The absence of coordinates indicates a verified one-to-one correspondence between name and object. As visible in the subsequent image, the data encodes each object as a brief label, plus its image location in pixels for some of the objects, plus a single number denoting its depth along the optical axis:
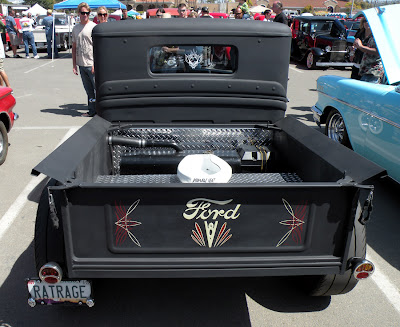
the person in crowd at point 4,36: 17.75
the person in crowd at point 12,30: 15.88
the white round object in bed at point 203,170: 2.45
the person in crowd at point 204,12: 10.45
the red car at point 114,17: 15.05
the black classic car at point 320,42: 13.67
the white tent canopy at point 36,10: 26.82
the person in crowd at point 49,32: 16.50
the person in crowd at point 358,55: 6.65
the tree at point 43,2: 84.64
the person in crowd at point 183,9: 8.67
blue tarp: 15.92
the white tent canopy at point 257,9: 30.75
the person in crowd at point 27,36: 16.03
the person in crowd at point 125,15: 13.93
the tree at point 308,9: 70.76
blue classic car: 3.88
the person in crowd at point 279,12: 9.27
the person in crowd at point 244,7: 11.84
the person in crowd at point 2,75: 7.54
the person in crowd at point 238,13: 10.77
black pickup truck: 2.07
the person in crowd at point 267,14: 10.66
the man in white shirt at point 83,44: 7.04
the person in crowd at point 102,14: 7.35
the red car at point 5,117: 5.36
